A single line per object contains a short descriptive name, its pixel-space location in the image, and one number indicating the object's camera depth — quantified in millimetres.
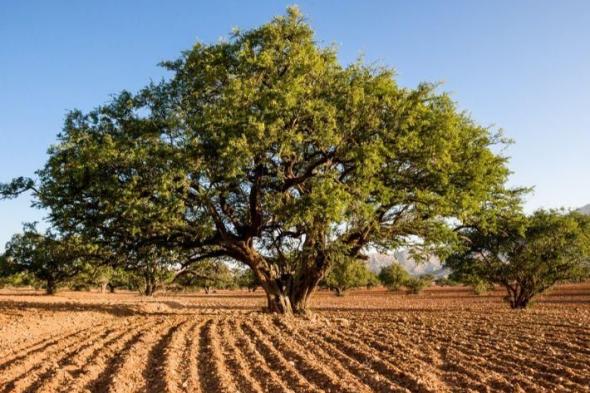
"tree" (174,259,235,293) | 35781
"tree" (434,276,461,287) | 163862
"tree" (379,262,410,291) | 113125
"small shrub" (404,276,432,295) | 108188
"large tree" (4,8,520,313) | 21516
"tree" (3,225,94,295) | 25719
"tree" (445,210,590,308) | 41500
